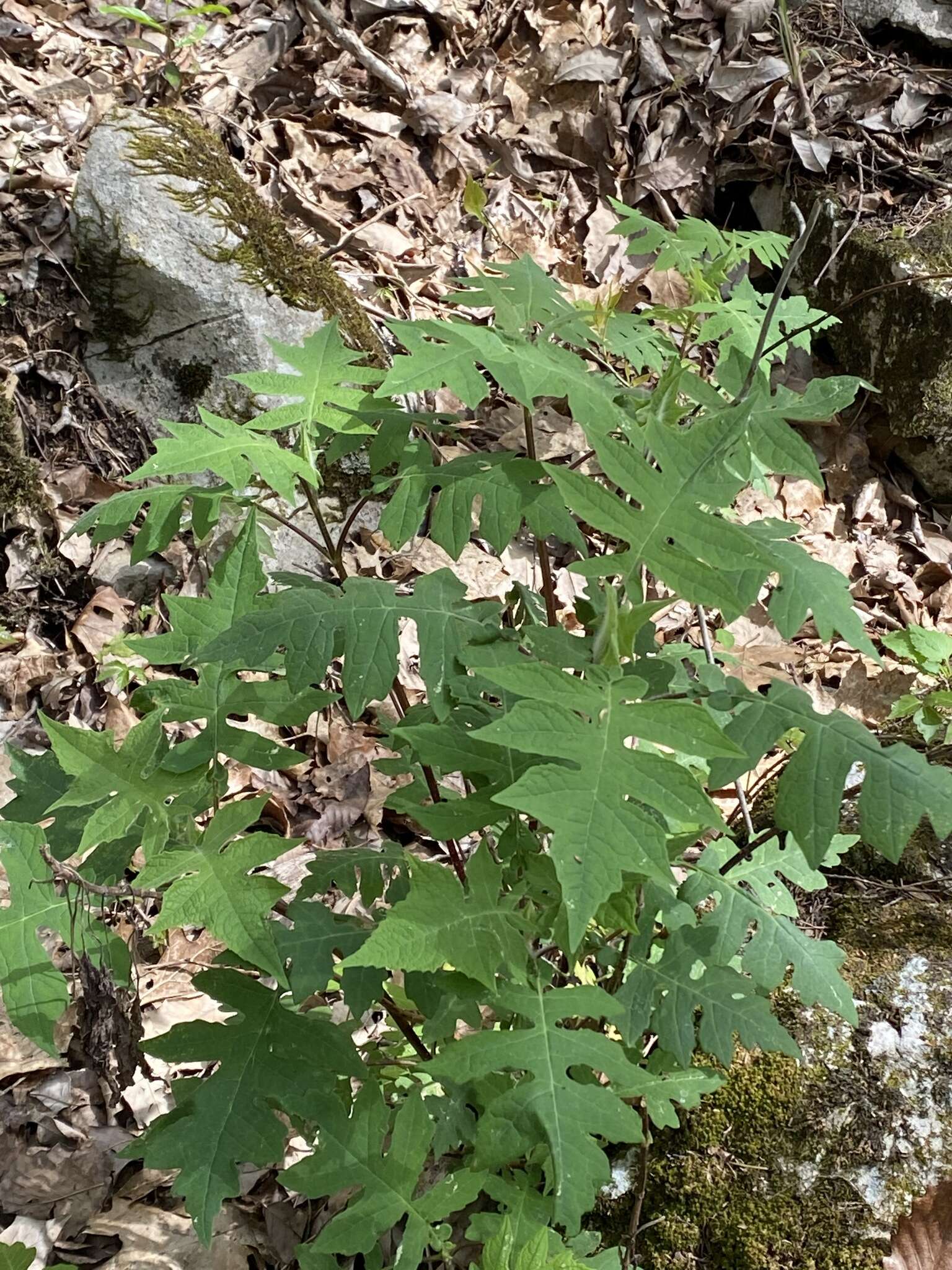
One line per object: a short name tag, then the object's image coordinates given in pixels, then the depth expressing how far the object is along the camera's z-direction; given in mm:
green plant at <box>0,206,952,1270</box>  1287
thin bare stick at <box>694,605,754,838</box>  2133
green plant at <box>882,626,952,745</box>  3045
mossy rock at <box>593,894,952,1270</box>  1990
